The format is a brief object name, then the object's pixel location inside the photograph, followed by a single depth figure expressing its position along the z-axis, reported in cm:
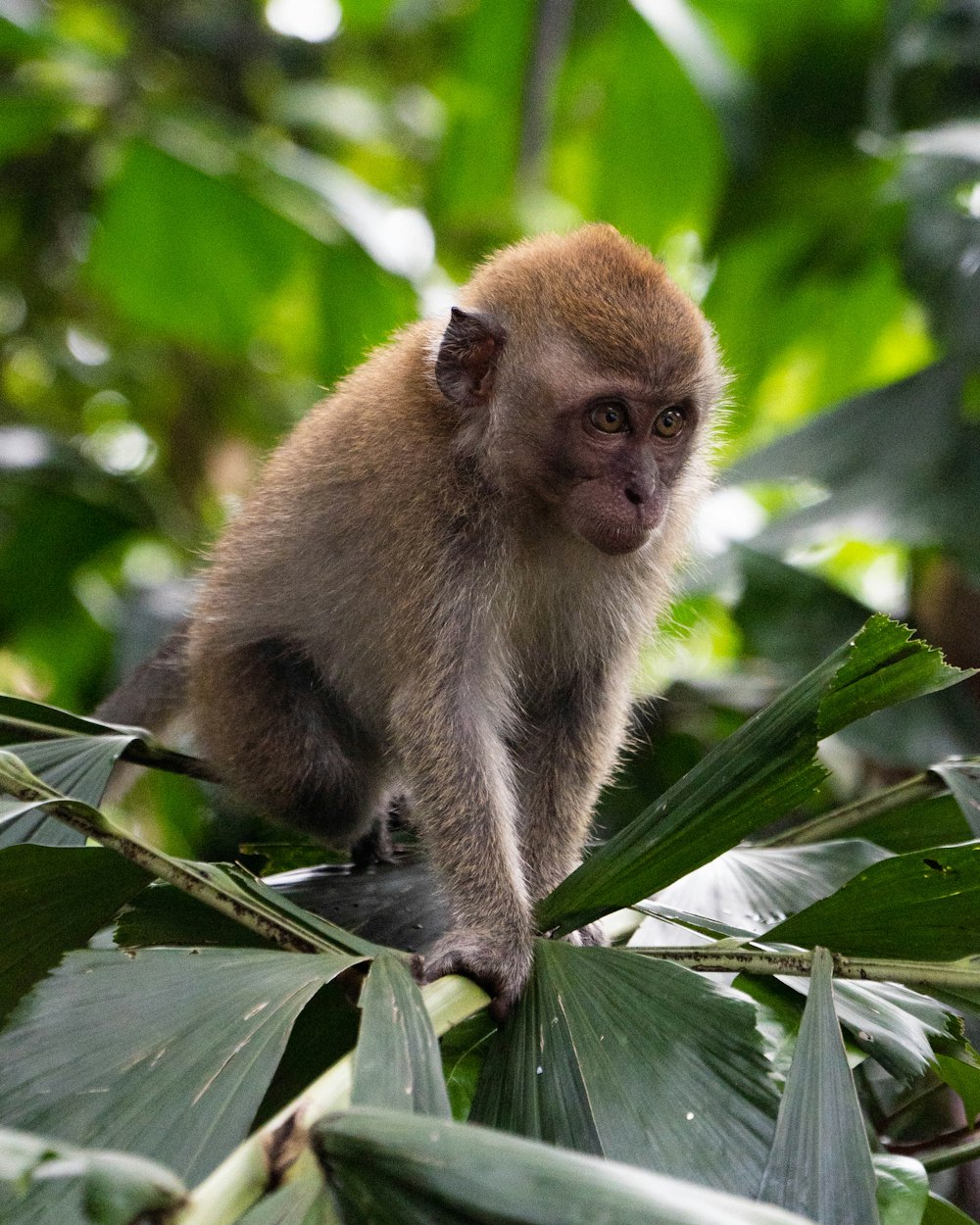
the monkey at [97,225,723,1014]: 331
